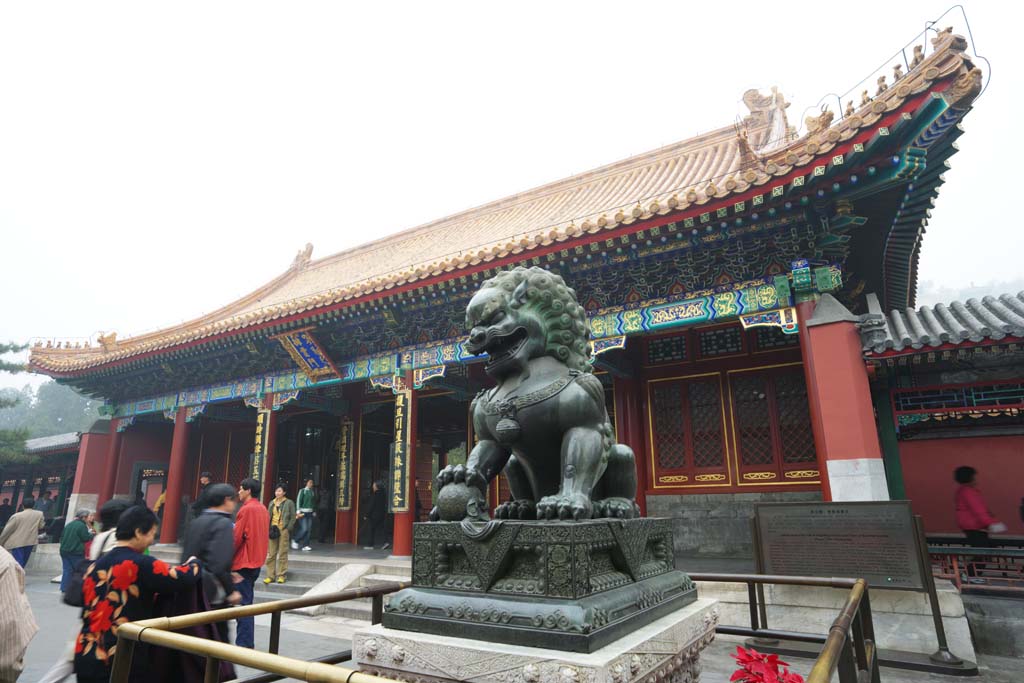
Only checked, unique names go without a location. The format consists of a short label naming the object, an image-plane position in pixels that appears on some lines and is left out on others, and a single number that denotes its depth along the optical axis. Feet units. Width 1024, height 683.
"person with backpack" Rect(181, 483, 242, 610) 11.13
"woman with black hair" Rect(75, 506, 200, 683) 7.83
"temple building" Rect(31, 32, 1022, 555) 17.80
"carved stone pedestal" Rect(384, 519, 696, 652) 5.29
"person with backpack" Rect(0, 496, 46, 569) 26.04
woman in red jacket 19.06
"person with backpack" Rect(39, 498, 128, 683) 8.30
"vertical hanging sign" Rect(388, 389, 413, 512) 27.40
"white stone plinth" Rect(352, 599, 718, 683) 4.79
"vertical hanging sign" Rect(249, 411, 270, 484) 32.32
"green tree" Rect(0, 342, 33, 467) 48.98
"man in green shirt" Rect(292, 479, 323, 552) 32.53
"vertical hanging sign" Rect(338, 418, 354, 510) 38.04
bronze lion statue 6.95
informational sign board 14.58
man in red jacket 14.35
